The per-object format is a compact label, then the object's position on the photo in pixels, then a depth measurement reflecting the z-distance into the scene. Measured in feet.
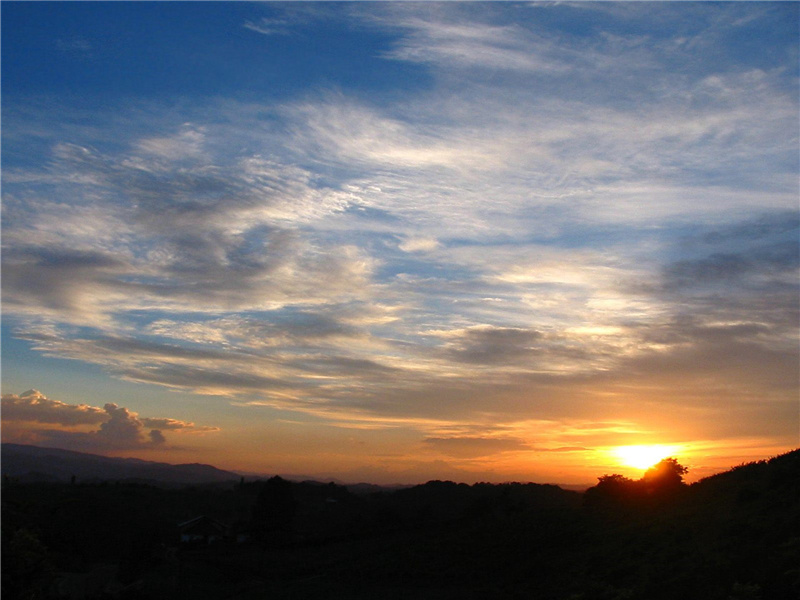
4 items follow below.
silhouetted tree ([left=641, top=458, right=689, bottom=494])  135.33
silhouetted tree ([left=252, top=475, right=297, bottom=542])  239.09
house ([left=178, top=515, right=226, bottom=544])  235.61
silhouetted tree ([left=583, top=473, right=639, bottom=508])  148.25
